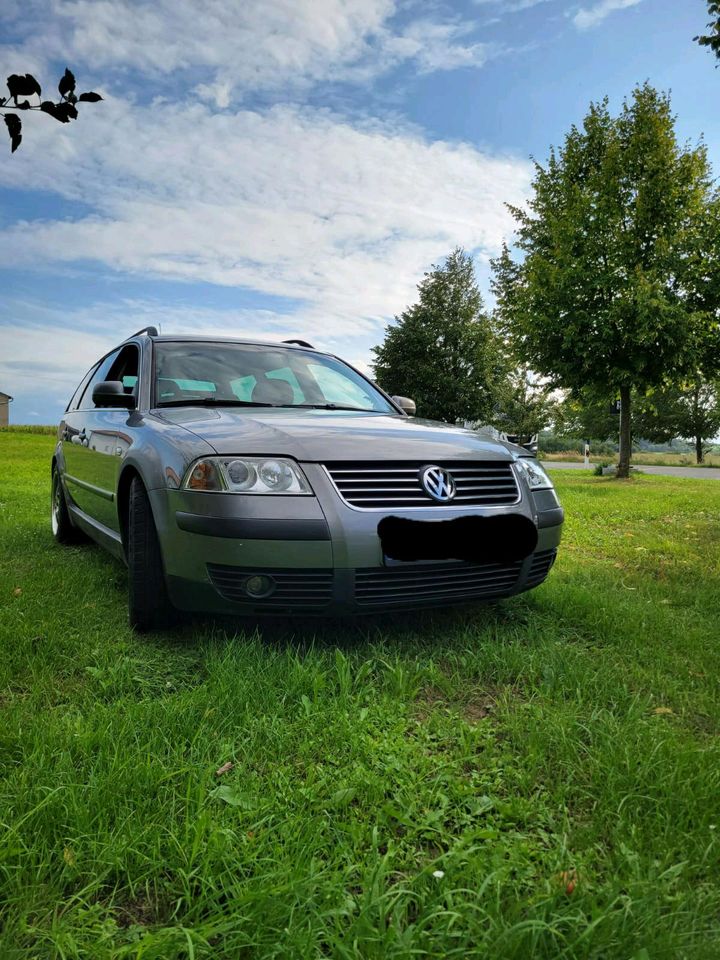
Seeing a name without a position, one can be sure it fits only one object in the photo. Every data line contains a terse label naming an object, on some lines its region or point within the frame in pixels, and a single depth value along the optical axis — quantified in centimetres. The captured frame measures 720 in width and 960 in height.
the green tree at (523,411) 4226
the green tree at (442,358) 3569
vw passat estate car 263
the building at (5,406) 6701
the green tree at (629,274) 1548
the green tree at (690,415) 4453
